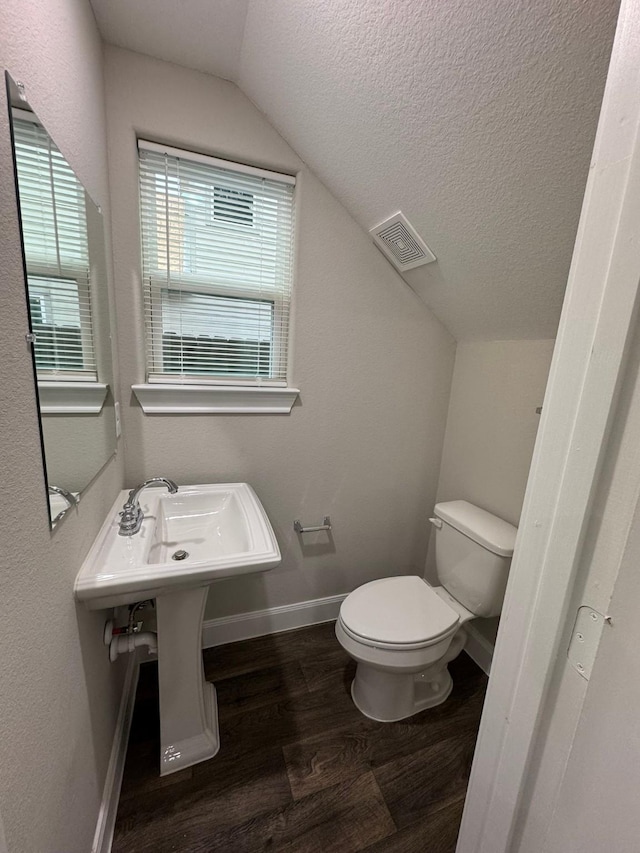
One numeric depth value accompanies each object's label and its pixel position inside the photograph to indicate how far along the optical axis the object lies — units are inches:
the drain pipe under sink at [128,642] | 41.7
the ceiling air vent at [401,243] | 50.3
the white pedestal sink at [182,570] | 35.1
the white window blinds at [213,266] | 50.1
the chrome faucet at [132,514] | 42.5
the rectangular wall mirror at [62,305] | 24.3
